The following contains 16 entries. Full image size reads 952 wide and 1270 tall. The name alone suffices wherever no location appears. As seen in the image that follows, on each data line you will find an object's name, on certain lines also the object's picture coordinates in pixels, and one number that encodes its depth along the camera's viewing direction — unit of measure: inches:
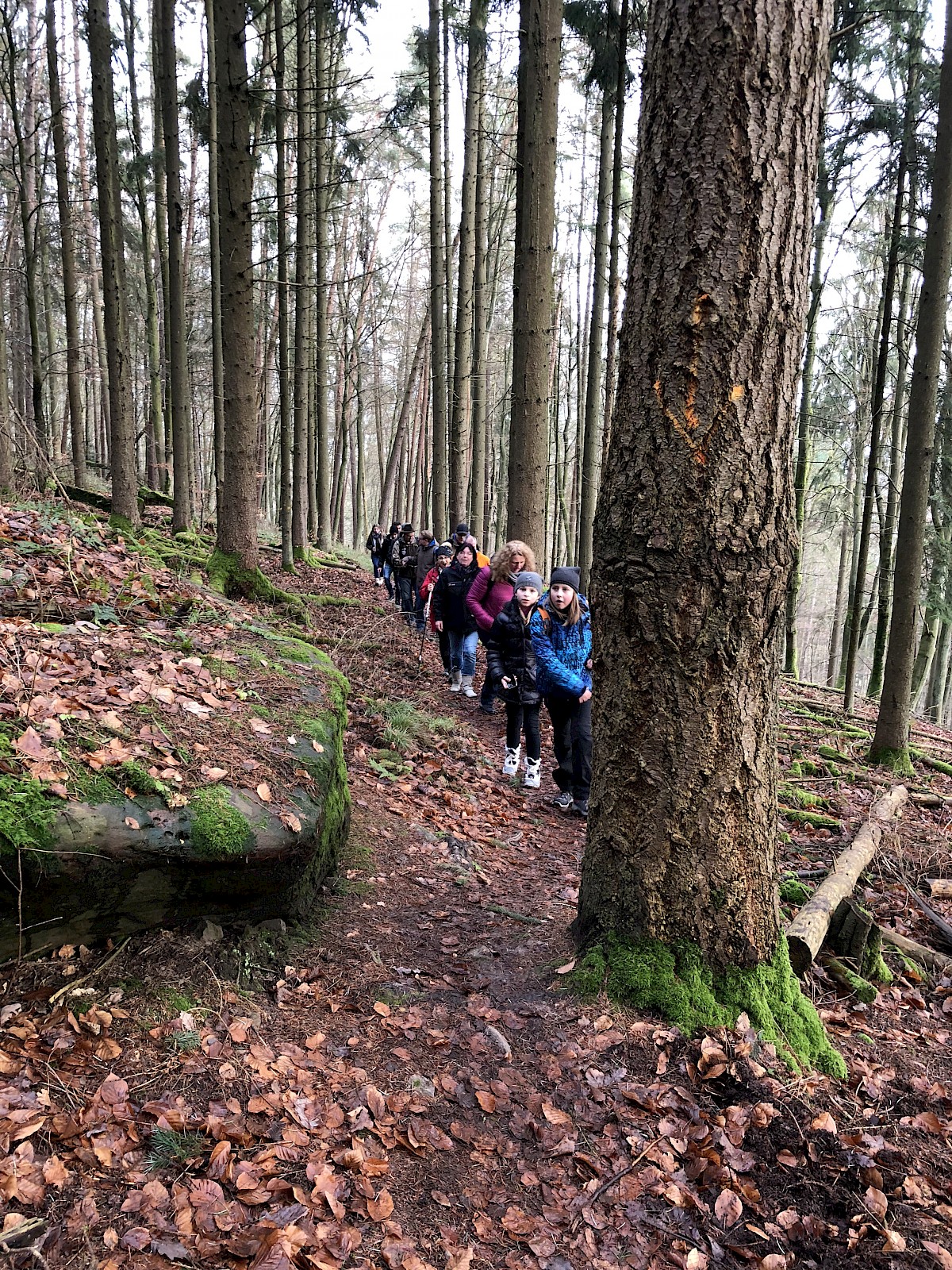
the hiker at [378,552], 799.1
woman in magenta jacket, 314.0
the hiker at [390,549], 695.1
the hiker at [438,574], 406.3
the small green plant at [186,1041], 102.5
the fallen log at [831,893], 144.4
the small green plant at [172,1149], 85.4
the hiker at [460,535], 389.4
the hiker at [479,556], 358.9
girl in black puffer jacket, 277.0
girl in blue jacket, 243.4
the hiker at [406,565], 595.5
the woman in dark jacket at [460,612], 375.2
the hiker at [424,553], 518.9
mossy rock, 103.9
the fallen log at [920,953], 164.6
